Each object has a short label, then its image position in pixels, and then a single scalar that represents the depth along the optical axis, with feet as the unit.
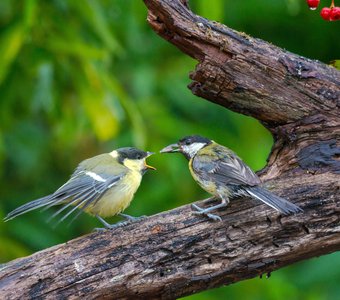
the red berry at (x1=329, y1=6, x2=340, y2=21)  31.14
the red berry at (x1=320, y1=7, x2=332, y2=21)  31.27
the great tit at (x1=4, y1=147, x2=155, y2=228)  31.50
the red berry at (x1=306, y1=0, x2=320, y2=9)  31.04
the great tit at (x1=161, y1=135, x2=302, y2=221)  29.22
